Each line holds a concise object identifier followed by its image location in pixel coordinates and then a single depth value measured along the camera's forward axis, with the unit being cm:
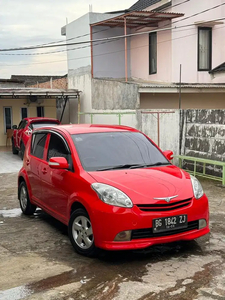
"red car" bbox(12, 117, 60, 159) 1536
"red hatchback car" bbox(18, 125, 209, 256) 466
